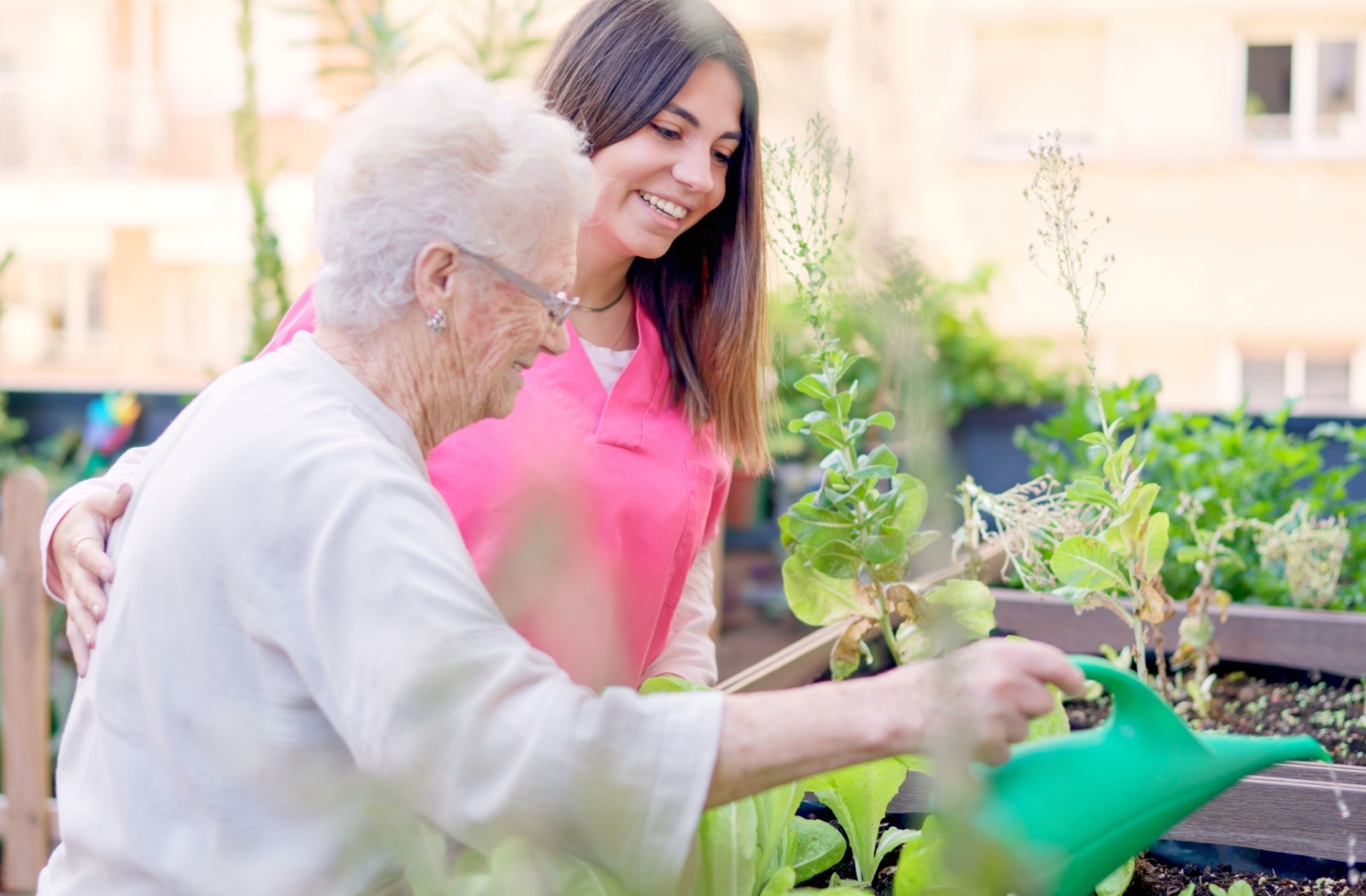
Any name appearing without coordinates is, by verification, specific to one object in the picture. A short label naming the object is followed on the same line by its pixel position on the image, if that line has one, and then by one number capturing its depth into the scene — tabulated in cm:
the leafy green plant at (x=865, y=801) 112
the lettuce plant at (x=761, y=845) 95
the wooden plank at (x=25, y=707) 274
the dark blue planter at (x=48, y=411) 448
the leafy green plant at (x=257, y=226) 298
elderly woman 72
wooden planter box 114
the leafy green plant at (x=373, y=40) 317
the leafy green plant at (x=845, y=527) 121
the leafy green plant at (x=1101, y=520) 112
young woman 143
